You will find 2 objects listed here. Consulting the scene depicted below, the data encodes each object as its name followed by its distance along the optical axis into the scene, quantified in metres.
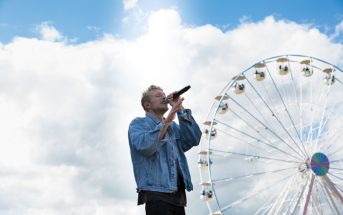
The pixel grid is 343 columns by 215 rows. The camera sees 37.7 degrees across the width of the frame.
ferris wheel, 12.42
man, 3.52
